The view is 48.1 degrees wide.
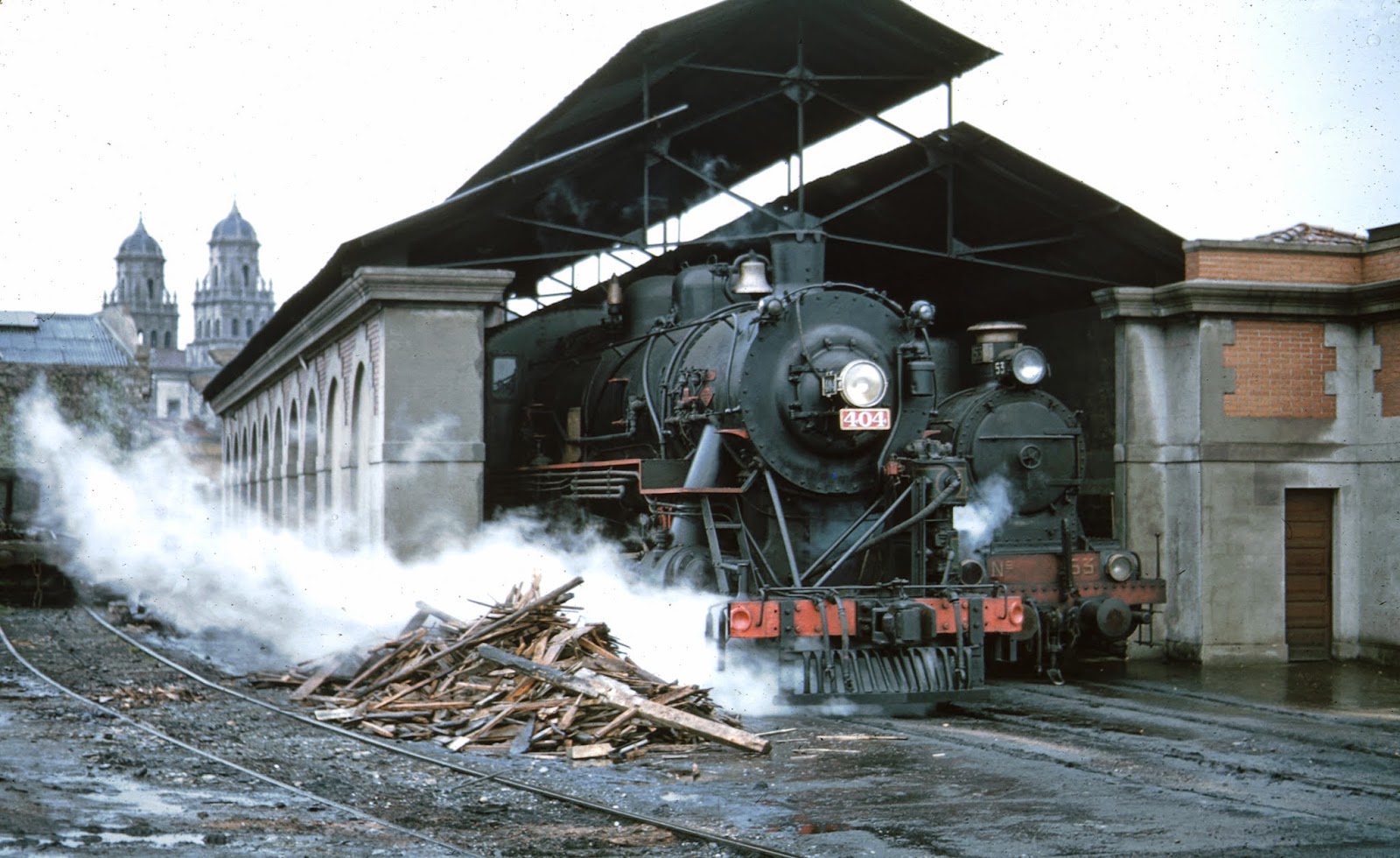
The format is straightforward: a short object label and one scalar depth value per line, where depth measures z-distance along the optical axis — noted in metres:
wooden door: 15.04
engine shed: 14.31
